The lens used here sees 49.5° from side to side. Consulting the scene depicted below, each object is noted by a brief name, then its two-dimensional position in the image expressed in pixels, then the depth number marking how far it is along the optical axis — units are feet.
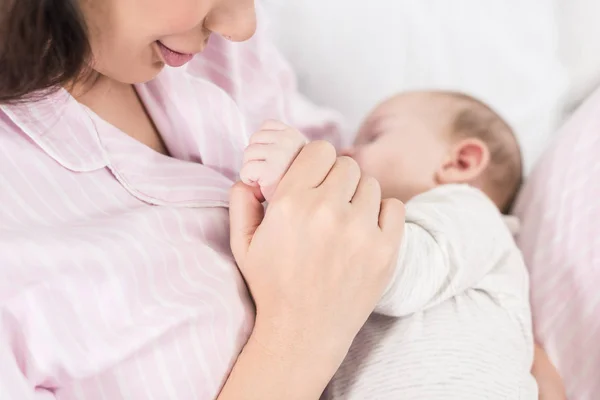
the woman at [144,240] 1.78
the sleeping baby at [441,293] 2.41
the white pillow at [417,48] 4.27
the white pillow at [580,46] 4.21
